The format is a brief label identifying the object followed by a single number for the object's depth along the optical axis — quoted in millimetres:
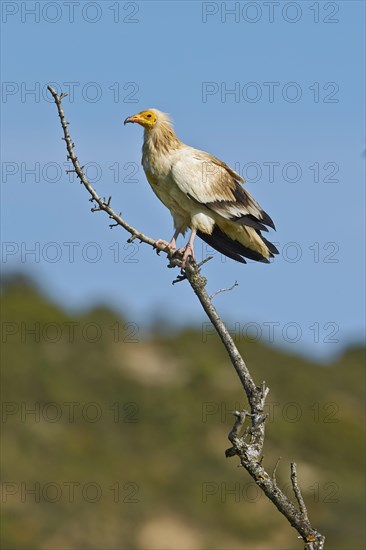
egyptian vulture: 21828
